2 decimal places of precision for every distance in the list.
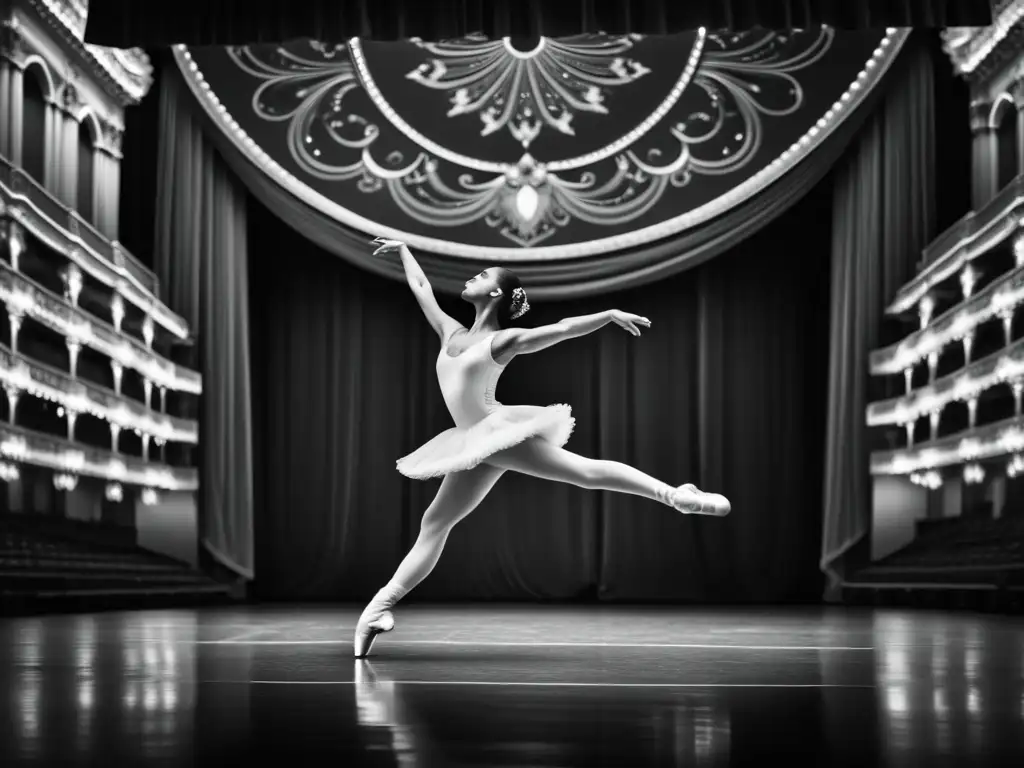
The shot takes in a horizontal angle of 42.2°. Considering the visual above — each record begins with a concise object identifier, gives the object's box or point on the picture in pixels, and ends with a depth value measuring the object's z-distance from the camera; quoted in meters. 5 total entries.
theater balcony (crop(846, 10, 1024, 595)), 7.76
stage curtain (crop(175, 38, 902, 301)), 9.95
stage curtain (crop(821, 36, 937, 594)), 9.79
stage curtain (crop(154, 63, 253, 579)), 10.06
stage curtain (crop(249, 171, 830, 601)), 10.91
